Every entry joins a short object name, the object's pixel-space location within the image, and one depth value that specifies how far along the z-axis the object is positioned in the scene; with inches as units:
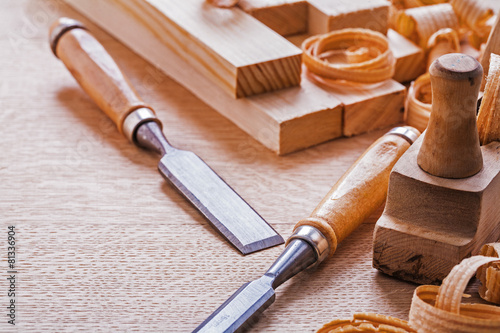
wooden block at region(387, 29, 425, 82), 41.7
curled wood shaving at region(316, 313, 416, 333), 32.0
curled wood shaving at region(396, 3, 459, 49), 42.6
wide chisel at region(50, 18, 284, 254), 35.1
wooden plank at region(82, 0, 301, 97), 39.1
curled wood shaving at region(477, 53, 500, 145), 33.6
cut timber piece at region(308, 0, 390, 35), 42.4
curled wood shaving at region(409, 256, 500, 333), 30.9
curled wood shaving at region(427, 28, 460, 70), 41.4
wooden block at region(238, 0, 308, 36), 42.6
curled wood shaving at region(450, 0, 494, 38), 42.6
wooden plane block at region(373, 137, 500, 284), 32.5
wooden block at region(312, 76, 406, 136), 39.2
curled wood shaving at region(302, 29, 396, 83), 39.8
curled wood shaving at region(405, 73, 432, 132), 39.0
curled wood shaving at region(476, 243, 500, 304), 32.6
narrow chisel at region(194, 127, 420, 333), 32.2
